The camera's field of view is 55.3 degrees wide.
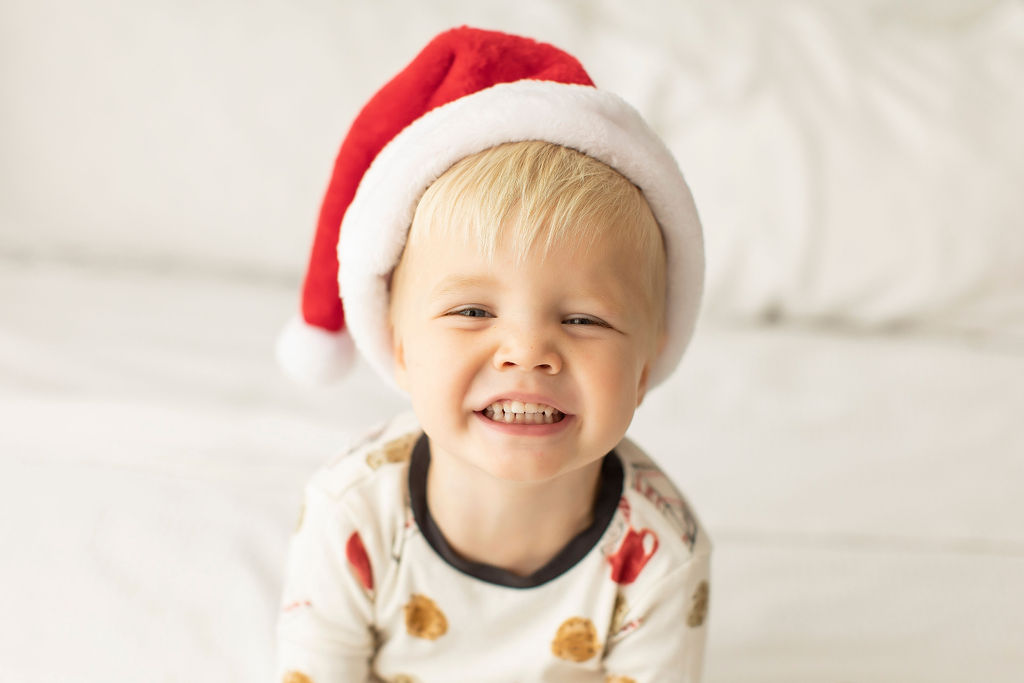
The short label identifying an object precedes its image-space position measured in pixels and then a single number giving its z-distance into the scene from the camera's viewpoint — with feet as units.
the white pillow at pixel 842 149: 4.17
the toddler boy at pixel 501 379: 2.13
